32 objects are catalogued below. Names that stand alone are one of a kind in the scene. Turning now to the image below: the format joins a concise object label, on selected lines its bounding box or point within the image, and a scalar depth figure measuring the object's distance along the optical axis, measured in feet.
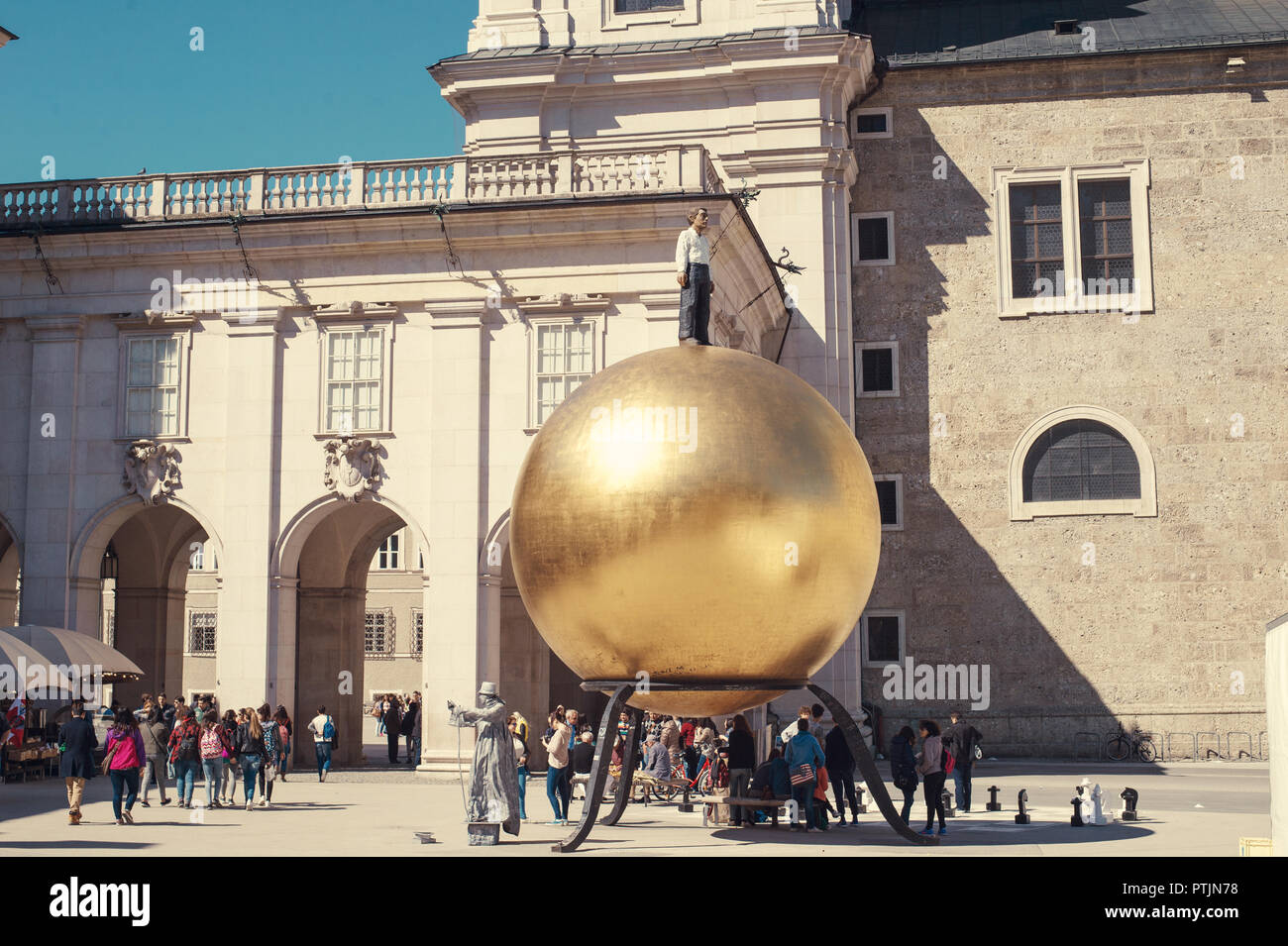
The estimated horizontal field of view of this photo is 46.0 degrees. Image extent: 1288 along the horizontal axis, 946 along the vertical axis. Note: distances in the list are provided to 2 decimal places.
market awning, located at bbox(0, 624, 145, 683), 84.53
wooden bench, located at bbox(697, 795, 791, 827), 61.72
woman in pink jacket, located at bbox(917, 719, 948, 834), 63.10
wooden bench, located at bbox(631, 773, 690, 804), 79.97
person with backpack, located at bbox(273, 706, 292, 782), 89.86
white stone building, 95.09
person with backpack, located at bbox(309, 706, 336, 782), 94.07
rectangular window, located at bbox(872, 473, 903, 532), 130.31
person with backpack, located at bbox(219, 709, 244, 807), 76.59
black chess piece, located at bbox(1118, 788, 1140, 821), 71.10
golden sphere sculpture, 48.62
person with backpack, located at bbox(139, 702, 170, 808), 81.97
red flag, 89.86
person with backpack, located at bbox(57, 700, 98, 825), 69.21
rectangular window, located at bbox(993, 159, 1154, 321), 129.59
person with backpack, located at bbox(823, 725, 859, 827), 66.80
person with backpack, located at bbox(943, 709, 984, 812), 77.56
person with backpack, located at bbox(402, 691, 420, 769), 119.85
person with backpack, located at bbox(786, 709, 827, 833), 62.28
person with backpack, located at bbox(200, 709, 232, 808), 76.02
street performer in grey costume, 57.88
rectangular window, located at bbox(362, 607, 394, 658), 199.93
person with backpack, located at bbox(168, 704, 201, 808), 76.23
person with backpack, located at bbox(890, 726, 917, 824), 63.77
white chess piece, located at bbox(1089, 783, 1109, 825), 68.39
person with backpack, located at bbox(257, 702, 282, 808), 77.15
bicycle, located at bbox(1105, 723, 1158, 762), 123.03
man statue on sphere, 56.34
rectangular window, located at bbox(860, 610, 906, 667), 128.57
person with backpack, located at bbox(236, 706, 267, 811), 75.20
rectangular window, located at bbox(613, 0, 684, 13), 131.44
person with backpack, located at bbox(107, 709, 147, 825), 68.54
